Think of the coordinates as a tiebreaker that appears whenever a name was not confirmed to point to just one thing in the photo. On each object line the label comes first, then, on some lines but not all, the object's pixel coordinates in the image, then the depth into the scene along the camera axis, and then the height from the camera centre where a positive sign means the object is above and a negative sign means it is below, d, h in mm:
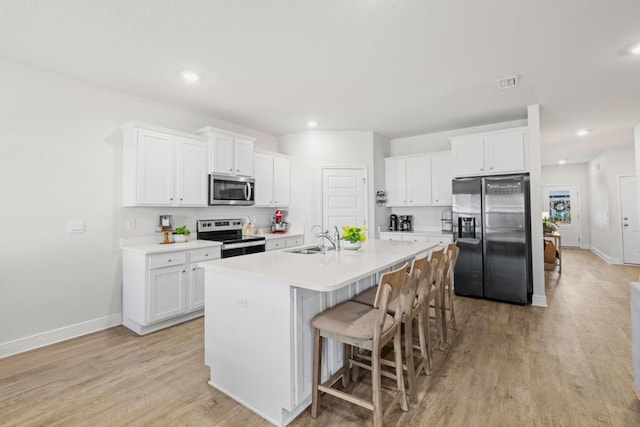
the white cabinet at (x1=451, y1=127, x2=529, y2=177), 4309 +944
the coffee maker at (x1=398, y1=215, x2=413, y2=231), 5665 -74
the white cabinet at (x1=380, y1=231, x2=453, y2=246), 4926 -304
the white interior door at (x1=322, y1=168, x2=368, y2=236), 5312 +349
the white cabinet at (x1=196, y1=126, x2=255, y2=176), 4090 +930
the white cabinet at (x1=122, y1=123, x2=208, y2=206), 3428 +611
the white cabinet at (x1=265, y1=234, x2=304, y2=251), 4602 -368
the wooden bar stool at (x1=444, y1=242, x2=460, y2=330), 2903 -515
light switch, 3188 -77
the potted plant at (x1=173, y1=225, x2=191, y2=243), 3806 -185
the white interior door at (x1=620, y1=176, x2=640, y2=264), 6590 -66
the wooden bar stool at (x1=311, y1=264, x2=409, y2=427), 1692 -651
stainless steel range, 3986 -256
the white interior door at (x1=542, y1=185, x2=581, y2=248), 9008 +244
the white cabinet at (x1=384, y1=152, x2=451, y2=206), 5156 +664
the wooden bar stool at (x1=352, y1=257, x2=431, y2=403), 2047 -635
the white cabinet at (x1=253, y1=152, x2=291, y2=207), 4879 +644
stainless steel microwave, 4121 +405
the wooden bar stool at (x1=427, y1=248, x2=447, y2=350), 2612 -706
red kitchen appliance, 5324 -94
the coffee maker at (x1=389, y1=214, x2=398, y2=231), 5762 -74
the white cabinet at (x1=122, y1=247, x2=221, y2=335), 3193 -752
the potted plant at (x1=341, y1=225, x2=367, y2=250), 2822 -189
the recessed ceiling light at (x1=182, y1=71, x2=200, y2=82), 3115 +1463
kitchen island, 1820 -670
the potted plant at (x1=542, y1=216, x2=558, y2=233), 6447 -202
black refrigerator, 4094 -268
